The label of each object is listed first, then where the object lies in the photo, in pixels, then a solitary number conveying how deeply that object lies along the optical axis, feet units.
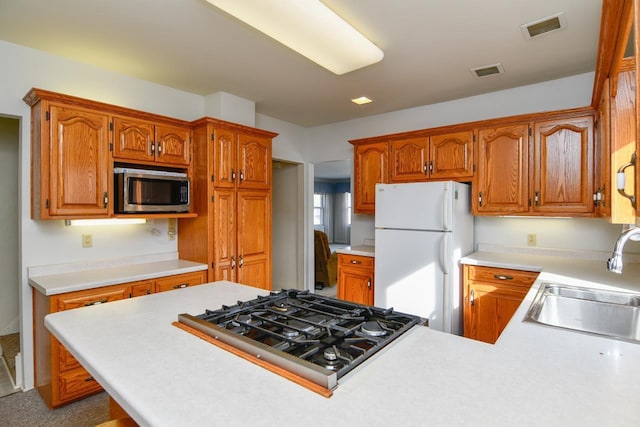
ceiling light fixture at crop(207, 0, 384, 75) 5.36
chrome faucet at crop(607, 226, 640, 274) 4.15
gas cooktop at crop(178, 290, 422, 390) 3.03
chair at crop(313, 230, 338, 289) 17.51
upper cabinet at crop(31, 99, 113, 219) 7.43
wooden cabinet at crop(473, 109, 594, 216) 8.61
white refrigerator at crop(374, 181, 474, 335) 9.37
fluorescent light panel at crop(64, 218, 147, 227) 8.56
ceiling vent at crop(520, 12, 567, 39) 6.75
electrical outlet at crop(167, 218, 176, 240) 10.64
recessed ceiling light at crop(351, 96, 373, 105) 11.43
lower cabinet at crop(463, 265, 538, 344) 8.69
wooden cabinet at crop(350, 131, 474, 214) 10.40
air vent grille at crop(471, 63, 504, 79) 8.96
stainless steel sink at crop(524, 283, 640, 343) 5.14
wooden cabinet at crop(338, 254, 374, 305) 11.48
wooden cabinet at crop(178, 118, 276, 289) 9.80
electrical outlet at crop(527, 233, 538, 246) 10.23
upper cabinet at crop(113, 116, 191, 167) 8.59
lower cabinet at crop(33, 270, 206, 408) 7.14
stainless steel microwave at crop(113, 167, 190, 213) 8.48
